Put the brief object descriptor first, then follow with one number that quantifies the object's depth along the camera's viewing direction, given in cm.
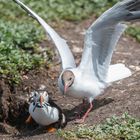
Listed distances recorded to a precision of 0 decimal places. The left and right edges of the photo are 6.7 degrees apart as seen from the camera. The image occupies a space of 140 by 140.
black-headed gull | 1584
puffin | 1591
